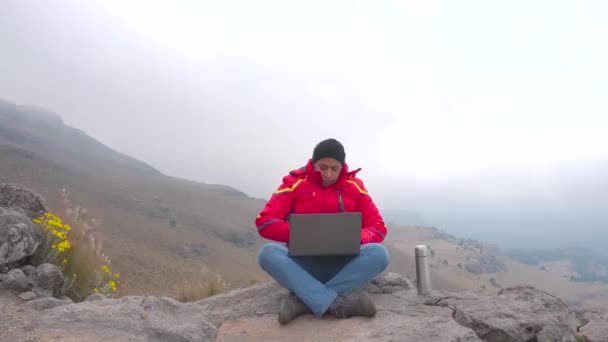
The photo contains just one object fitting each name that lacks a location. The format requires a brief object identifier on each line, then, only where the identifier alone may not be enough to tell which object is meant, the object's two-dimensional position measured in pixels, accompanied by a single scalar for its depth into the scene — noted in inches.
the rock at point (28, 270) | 186.6
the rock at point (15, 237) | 176.9
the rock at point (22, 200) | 219.3
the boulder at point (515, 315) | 166.9
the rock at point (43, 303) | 160.1
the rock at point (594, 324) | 173.6
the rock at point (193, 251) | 936.1
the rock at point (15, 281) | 169.8
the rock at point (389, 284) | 216.2
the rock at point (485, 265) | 2450.1
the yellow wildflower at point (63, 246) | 209.4
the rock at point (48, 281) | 184.2
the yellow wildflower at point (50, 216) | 219.1
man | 167.0
